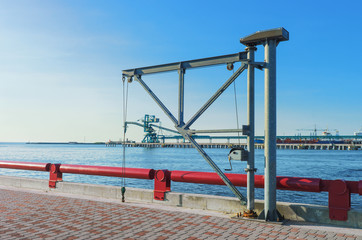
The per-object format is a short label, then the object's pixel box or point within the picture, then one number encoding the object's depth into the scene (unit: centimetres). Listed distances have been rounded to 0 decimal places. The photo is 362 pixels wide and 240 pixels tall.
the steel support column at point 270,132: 692
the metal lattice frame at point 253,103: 694
